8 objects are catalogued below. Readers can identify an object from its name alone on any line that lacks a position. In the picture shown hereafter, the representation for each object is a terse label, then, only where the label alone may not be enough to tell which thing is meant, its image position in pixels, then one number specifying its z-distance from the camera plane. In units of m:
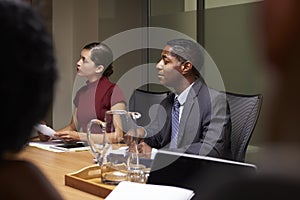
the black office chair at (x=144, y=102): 4.11
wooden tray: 2.58
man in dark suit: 3.28
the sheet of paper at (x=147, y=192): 1.73
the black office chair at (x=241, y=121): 3.37
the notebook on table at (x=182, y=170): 1.59
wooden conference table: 2.61
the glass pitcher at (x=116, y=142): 2.73
